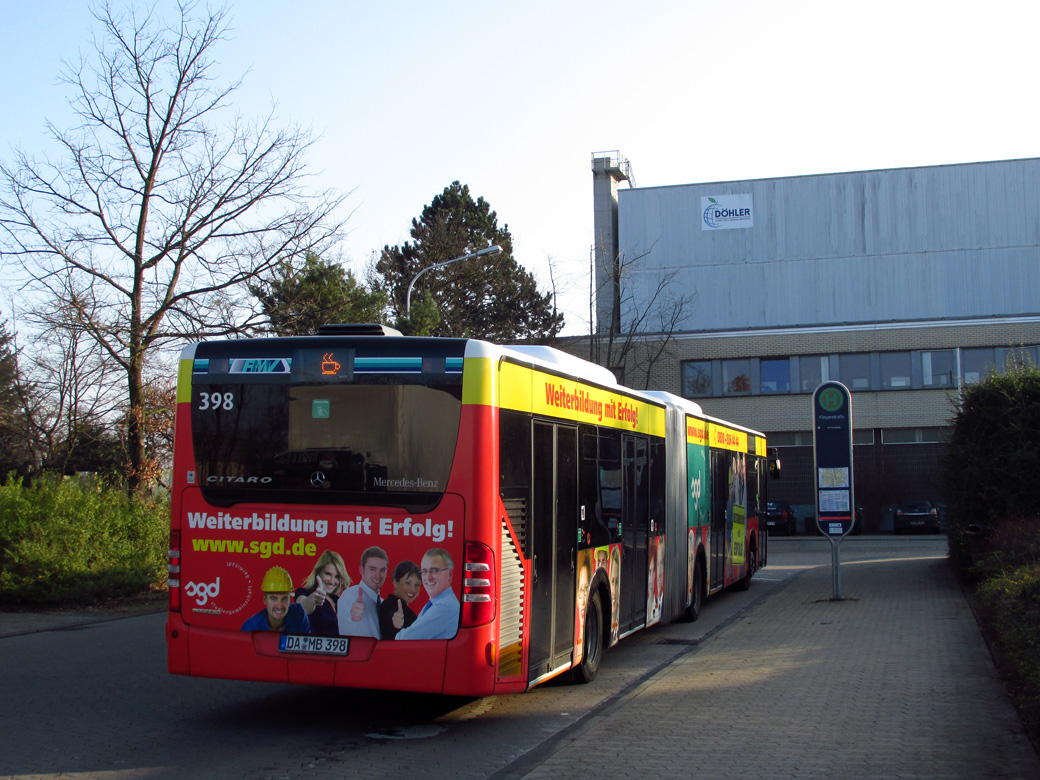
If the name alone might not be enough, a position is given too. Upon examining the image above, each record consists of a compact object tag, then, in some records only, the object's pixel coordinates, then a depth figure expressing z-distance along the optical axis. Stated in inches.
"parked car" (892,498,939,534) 1567.4
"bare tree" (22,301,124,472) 729.6
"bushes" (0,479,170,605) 581.6
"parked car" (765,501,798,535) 1587.1
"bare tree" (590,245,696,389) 1745.8
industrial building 1736.0
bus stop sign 655.8
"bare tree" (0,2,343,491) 712.4
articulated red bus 273.9
